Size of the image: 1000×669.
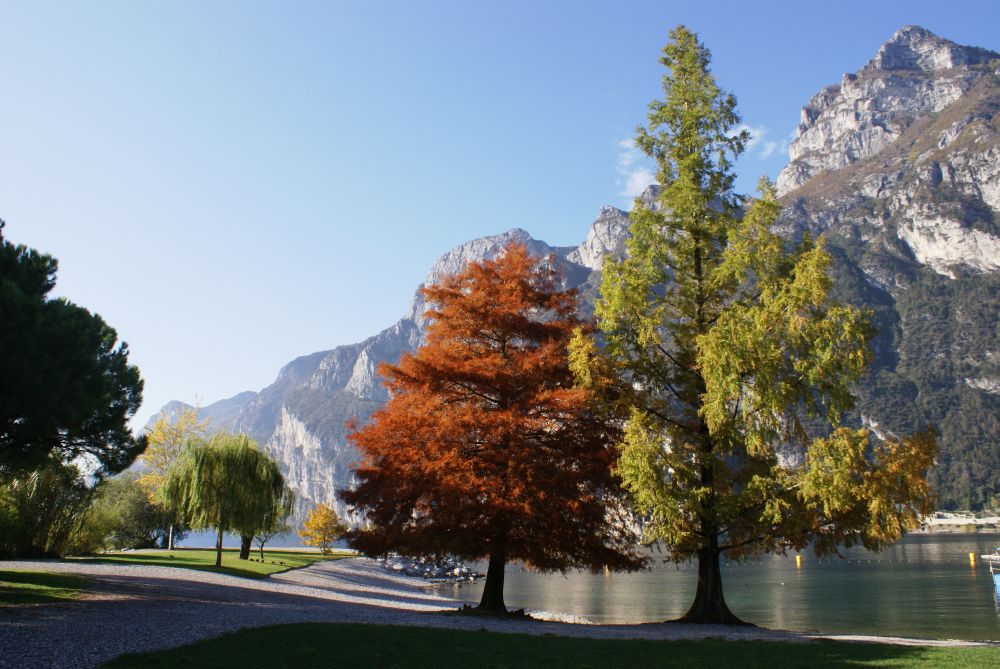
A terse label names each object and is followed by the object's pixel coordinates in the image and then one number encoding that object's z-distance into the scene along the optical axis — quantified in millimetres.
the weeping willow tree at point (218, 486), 32312
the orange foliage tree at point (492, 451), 17047
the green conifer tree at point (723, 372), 15227
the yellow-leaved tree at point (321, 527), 64875
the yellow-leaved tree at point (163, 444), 49219
